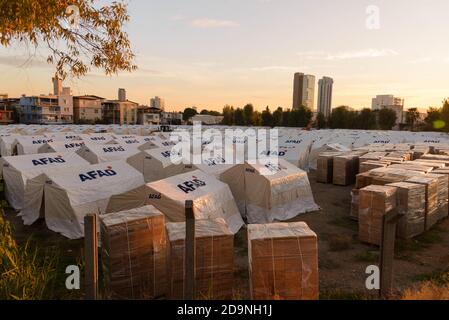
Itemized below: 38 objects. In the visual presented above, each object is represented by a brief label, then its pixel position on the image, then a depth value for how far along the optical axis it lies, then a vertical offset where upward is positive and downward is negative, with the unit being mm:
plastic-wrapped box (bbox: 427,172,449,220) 12305 -2354
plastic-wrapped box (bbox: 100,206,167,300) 6152 -2379
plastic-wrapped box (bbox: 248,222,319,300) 5422 -2191
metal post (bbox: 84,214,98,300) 4332 -1655
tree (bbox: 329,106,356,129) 90438 +2698
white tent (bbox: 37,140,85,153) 21641 -1437
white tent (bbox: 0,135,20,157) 27255 -1759
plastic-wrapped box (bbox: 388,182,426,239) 10516 -2413
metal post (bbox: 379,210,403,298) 4535 -1695
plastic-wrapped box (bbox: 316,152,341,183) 20750 -2436
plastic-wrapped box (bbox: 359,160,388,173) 16380 -1764
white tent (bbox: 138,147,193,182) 16906 -1988
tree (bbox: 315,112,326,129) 95631 +1772
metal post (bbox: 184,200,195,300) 4480 -1674
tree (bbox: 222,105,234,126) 110344 +3450
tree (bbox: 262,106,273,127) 100775 +2691
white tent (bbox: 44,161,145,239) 10594 -2361
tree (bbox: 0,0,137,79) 6277 +2069
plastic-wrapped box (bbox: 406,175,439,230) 11281 -2267
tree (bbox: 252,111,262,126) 103312 +2433
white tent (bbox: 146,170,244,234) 9789 -2162
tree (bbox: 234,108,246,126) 104562 +2981
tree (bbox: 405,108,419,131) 99750 +3814
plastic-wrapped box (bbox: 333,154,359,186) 19844 -2431
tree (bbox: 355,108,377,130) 88312 +2184
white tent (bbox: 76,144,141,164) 19522 -1634
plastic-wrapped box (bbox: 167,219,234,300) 5789 -2346
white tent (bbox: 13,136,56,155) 25141 -1502
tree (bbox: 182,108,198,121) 140500 +5340
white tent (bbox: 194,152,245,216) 13550 -1991
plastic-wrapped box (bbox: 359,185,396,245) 10211 -2394
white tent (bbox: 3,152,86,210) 14384 -1942
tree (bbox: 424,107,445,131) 75825 +2177
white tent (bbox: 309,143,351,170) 26578 -1715
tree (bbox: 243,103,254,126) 102938 +4180
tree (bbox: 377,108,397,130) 87812 +2536
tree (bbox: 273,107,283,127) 100125 +2692
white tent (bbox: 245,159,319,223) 12977 -2578
